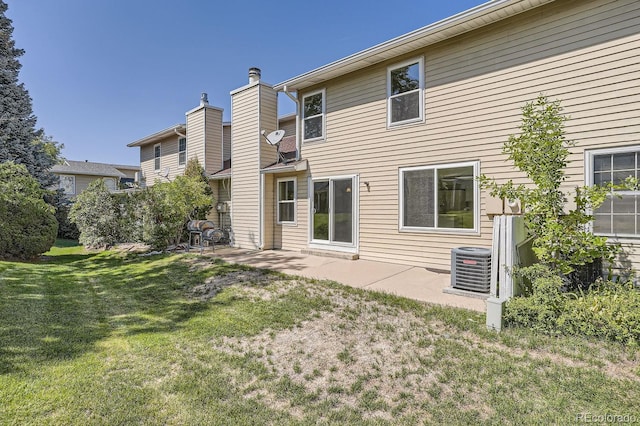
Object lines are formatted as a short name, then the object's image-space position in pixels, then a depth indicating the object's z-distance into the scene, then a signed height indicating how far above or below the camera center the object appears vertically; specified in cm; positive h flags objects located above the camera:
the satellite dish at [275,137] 992 +221
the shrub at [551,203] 406 +8
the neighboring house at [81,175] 2327 +255
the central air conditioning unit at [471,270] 521 -100
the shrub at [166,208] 1020 +3
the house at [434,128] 540 +180
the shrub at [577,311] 347 -116
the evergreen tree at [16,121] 1198 +334
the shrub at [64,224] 1622 -78
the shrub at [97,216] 1195 -27
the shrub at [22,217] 923 -26
